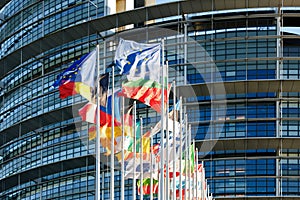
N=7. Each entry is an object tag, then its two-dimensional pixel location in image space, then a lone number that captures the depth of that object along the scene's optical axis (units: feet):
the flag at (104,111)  125.08
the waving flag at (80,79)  121.39
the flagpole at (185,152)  166.71
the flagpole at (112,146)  125.29
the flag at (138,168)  150.92
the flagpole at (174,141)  151.02
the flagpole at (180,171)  157.28
